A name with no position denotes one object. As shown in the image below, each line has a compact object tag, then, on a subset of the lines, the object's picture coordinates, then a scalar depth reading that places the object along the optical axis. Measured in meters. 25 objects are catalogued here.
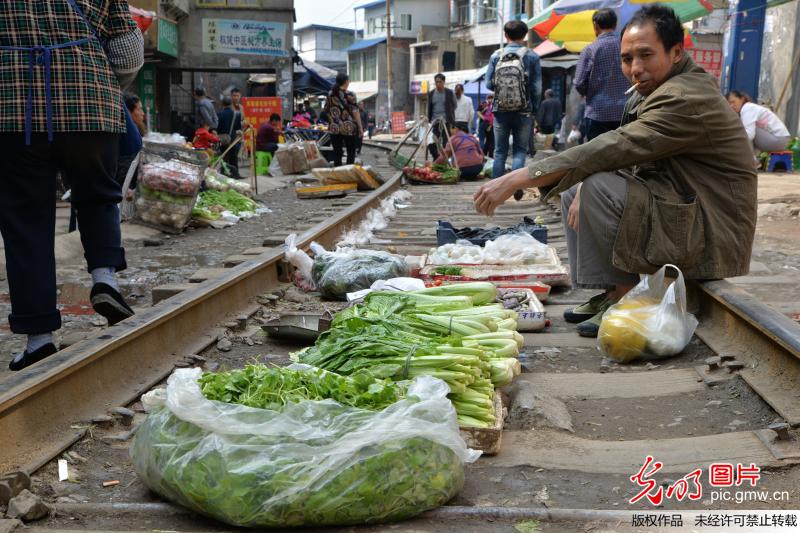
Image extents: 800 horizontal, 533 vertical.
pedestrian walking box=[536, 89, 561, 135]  22.78
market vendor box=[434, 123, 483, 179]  15.62
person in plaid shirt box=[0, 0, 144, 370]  3.34
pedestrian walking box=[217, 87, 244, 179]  18.61
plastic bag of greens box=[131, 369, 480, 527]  2.00
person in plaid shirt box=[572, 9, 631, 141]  7.92
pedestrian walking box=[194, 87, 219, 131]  18.52
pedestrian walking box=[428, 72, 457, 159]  17.88
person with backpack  10.91
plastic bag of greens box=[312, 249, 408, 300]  4.87
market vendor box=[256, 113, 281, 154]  18.69
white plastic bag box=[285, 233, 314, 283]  5.41
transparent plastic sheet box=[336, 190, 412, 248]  7.39
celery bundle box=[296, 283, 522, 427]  2.68
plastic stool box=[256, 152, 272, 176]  18.94
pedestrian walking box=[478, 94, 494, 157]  20.52
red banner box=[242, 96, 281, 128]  17.40
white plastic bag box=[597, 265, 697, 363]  3.66
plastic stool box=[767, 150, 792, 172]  14.78
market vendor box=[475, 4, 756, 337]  3.77
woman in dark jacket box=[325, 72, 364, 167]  15.63
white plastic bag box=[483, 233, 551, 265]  5.47
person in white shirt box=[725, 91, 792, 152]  12.62
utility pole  56.61
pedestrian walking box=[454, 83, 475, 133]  19.73
